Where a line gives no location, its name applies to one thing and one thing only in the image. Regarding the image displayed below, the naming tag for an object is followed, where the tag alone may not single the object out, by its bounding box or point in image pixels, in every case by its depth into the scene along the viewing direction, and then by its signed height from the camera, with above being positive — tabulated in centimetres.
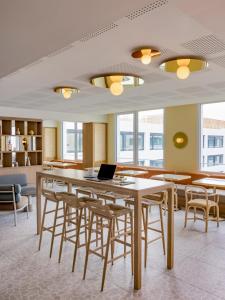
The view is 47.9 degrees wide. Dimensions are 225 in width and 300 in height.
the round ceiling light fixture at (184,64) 294 +100
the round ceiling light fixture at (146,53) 267 +102
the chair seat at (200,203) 442 -99
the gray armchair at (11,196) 449 -87
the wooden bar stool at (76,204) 297 -68
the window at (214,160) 638 -33
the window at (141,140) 817 +22
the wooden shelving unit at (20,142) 659 +15
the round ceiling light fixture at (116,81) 364 +102
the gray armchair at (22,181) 560 -79
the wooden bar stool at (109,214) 254 -70
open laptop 337 -35
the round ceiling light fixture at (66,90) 446 +103
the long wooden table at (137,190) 253 -47
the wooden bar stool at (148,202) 304 -69
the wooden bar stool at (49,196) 341 -67
